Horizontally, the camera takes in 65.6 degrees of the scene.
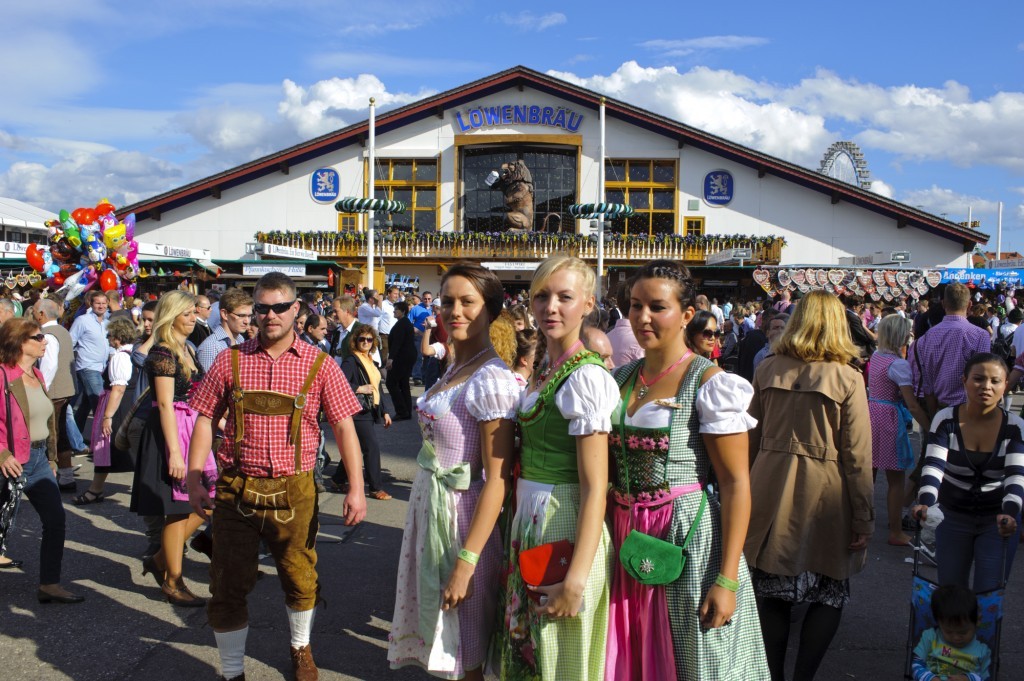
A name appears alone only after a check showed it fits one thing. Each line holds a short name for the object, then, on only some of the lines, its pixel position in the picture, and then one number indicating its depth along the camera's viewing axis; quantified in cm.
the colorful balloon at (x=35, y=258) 1329
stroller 345
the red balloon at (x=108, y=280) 1245
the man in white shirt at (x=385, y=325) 1316
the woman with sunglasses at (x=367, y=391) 687
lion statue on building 2934
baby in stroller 343
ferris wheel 3813
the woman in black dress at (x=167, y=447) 446
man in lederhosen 346
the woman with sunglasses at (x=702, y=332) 553
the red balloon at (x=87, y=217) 1266
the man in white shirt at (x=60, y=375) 685
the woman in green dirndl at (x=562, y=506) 244
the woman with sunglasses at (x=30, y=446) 446
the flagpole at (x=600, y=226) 2406
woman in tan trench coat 335
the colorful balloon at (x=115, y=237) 1280
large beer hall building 2884
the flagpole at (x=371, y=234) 2183
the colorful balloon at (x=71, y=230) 1252
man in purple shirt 615
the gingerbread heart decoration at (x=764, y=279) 2089
